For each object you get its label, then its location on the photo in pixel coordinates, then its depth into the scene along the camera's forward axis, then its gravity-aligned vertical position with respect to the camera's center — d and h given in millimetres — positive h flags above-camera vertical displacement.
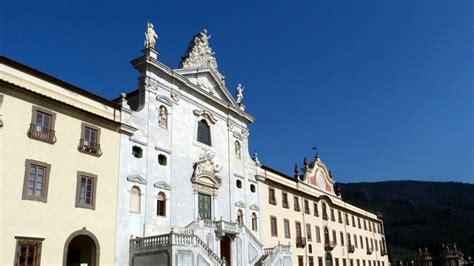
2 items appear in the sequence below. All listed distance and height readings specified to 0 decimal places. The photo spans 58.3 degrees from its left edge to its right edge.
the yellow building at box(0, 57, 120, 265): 19641 +5154
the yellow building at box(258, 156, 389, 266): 40969 +5027
